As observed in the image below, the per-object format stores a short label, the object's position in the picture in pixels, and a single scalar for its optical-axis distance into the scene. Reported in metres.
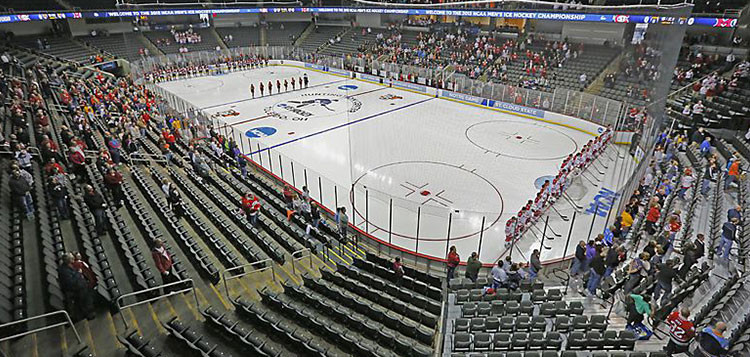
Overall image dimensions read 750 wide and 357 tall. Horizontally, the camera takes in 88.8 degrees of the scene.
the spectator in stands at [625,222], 9.89
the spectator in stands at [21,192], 7.77
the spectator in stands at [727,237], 8.83
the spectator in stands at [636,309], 6.35
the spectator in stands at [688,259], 8.09
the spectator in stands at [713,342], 5.30
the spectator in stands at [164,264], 6.89
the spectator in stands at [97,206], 8.07
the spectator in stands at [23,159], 9.35
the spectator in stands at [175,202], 10.05
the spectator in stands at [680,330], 5.73
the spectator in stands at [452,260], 8.88
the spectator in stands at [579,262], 8.62
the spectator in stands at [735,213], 9.12
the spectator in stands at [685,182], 12.20
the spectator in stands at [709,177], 12.66
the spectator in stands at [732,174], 12.16
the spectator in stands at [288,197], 11.44
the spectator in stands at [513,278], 8.25
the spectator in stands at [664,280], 7.27
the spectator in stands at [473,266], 8.61
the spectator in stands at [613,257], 8.16
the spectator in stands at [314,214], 10.59
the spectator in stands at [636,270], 7.47
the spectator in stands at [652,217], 10.19
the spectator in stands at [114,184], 9.88
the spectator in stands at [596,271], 7.95
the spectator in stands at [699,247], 8.14
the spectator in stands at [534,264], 8.63
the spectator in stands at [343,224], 10.50
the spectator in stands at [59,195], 8.37
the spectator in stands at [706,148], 15.09
